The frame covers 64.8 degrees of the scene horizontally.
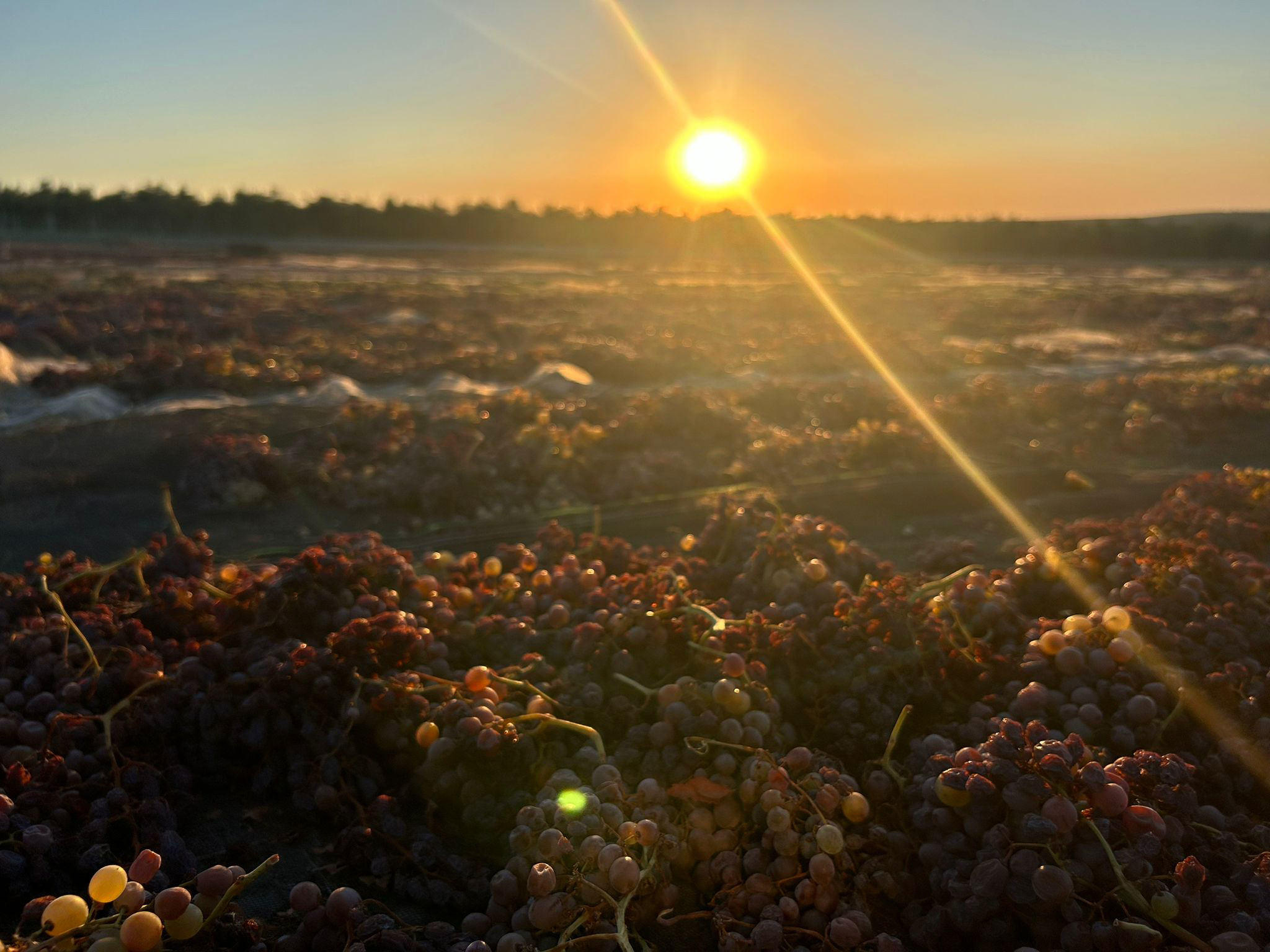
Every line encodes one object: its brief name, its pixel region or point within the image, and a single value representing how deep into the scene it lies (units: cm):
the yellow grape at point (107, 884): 38
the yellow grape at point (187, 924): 40
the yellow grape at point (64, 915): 37
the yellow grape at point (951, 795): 49
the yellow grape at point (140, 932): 38
